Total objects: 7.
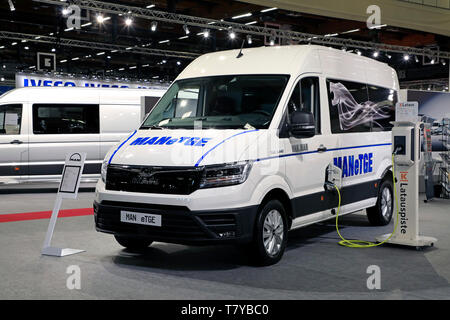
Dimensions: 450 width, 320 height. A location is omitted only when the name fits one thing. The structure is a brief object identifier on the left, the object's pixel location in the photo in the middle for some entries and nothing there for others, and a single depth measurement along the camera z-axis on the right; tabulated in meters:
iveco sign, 16.39
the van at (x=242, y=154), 4.77
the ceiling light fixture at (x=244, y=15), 19.34
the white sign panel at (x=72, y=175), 5.78
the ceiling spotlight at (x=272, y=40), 18.94
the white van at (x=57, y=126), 11.23
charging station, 6.08
